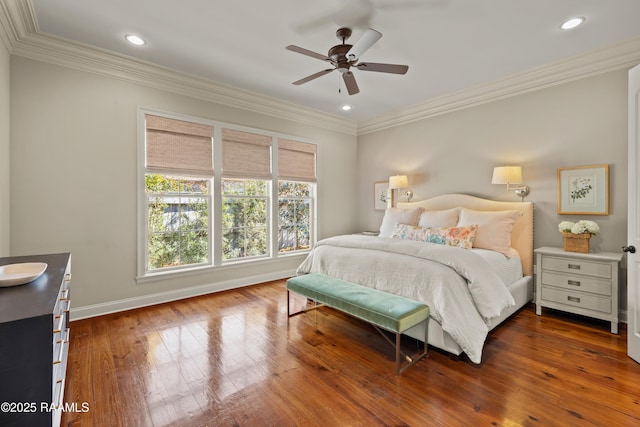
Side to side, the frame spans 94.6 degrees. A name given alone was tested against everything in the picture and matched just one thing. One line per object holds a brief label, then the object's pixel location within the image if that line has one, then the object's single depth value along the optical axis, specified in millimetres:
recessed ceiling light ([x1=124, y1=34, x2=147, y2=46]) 2842
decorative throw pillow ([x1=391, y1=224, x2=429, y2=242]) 3598
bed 2289
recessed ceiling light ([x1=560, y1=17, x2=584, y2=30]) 2574
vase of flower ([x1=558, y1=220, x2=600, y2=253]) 2977
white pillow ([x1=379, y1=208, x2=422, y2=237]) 4195
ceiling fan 2475
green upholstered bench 2142
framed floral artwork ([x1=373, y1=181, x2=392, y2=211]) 5320
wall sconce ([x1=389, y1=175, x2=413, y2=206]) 4805
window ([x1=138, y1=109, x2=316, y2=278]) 3613
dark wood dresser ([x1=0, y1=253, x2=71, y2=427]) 1048
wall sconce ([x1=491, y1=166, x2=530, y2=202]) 3566
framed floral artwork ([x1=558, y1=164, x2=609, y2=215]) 3131
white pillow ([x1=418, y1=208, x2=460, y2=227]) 3832
